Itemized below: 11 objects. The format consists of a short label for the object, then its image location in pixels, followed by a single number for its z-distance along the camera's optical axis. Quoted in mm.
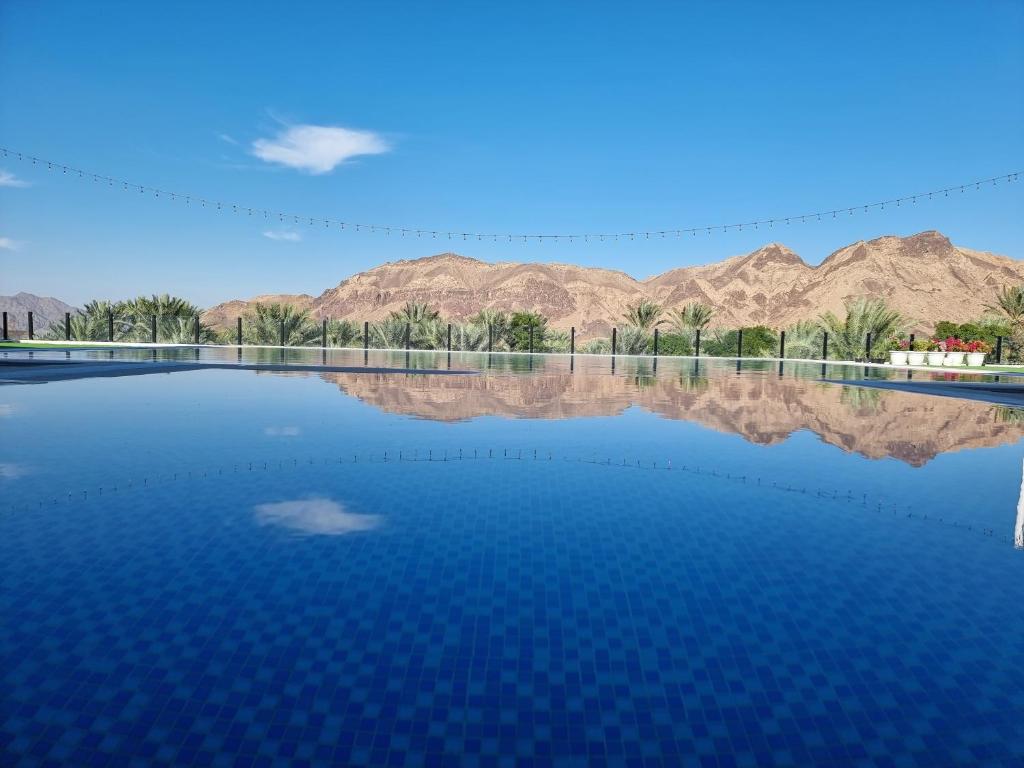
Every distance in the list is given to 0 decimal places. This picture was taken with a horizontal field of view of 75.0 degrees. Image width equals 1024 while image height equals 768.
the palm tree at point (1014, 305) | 27688
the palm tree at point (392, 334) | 29953
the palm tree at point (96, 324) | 27859
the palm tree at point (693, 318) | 30016
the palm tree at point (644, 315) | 30938
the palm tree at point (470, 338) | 28906
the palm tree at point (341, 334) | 31016
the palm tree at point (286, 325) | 30469
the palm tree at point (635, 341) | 29094
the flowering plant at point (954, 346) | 20656
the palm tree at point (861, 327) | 25312
